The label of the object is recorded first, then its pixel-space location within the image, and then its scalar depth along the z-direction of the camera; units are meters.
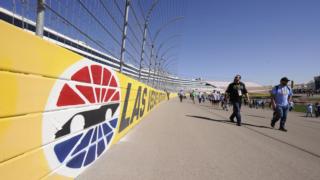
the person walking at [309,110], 14.06
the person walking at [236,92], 5.77
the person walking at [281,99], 5.15
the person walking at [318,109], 14.00
